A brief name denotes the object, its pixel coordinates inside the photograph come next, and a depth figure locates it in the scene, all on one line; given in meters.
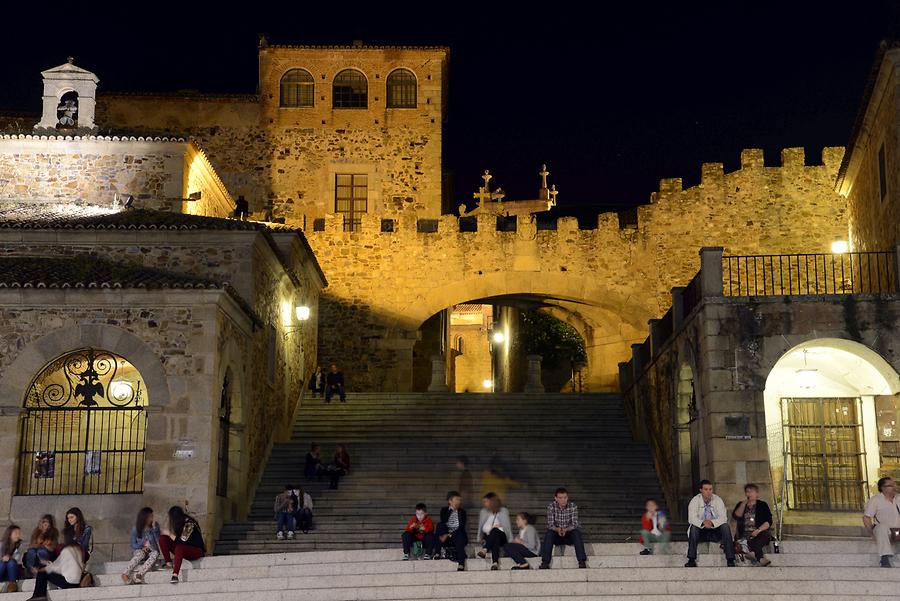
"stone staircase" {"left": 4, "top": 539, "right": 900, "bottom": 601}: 13.09
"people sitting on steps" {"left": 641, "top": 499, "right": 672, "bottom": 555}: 14.24
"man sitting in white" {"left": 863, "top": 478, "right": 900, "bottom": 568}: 13.55
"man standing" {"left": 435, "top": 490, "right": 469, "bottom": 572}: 14.02
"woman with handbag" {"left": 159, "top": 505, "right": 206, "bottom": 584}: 14.34
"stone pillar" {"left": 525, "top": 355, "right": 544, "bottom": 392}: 27.48
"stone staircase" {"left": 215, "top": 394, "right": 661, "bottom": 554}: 18.25
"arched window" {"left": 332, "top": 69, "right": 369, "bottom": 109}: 34.00
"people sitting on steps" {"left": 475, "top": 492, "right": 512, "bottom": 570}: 13.94
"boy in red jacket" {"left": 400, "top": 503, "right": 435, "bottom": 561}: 14.41
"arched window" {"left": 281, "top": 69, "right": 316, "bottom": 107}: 33.97
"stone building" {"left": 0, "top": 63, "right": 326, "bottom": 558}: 16.86
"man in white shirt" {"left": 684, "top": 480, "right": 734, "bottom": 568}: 13.78
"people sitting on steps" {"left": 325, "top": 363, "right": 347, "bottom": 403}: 25.23
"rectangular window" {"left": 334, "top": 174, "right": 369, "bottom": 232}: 33.44
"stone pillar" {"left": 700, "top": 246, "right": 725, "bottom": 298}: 17.16
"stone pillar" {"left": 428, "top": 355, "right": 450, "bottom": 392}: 27.44
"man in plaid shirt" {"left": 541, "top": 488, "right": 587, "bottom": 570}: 13.82
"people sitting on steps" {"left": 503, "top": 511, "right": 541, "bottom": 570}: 13.95
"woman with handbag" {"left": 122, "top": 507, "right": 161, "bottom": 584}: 14.16
